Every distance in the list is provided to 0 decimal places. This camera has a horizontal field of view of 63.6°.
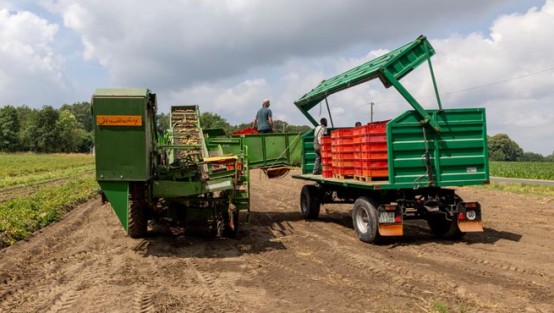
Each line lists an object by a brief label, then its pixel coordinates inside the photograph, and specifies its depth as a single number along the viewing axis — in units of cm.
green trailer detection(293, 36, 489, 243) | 771
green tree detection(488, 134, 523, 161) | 10006
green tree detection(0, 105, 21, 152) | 8912
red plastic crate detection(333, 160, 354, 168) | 885
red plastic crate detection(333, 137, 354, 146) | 879
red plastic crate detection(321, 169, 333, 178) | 1009
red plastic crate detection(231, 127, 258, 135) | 1219
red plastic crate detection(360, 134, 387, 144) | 782
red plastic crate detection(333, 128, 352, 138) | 874
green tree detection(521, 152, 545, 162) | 11150
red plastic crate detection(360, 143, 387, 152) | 784
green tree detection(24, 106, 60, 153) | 8825
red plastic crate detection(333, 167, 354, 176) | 890
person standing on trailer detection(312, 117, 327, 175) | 1094
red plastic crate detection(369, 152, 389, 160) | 785
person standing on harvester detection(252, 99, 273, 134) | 1175
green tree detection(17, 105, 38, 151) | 8794
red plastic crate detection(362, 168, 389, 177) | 789
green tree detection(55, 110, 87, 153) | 9141
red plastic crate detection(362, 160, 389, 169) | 788
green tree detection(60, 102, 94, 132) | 16300
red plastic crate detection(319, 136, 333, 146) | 1024
